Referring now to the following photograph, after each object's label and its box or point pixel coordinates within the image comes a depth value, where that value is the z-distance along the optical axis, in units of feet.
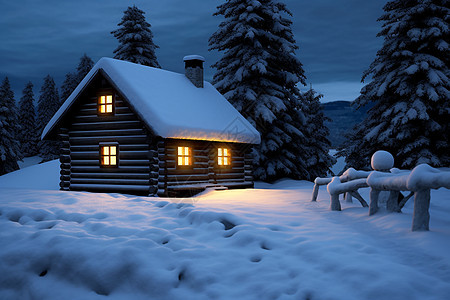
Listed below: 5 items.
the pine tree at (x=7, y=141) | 109.09
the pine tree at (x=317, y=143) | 95.35
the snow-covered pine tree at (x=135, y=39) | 102.47
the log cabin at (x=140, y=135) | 50.84
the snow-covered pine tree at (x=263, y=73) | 74.84
